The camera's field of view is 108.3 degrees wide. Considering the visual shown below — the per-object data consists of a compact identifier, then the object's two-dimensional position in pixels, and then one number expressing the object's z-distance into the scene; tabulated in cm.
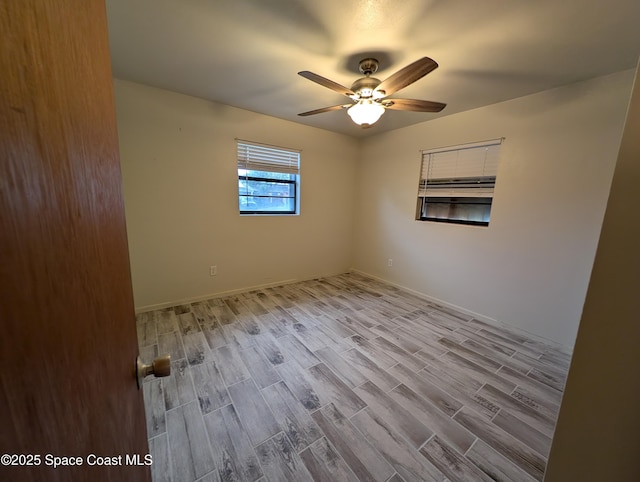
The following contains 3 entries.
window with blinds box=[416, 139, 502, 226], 263
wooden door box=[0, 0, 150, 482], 23
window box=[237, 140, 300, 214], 306
